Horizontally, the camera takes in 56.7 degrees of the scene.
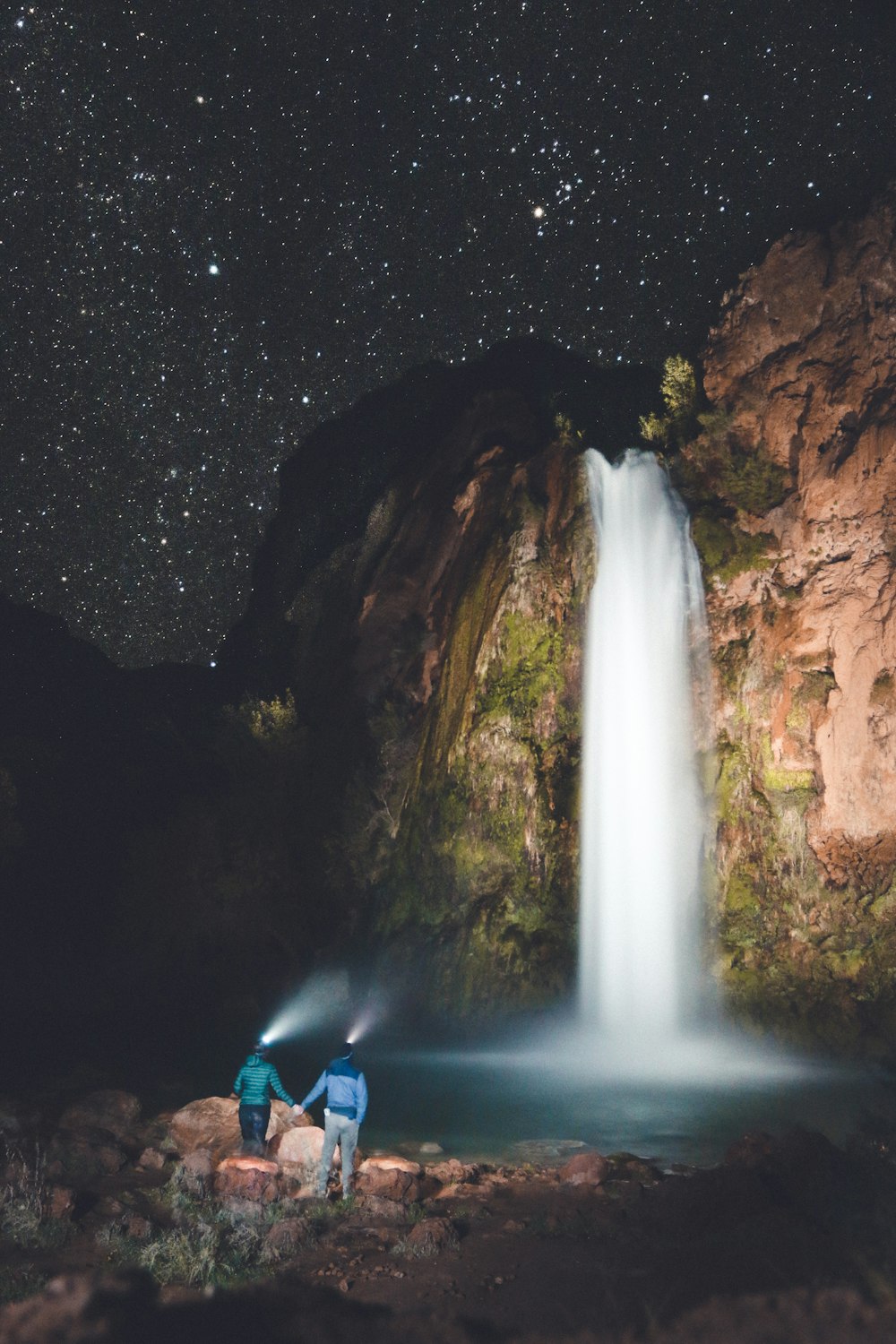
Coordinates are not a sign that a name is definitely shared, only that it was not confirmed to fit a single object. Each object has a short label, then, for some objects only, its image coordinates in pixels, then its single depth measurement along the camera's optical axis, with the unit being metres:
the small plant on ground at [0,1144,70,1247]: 7.71
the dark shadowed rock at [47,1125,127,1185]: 10.06
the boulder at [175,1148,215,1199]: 9.29
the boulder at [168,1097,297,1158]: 11.59
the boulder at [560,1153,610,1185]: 9.23
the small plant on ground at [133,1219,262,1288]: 6.70
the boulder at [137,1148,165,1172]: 10.76
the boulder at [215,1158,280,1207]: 8.99
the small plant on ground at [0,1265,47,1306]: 6.39
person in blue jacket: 9.40
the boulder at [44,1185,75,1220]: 8.30
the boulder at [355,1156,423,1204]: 9.02
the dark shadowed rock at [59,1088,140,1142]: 12.20
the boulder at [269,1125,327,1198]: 9.73
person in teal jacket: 10.59
